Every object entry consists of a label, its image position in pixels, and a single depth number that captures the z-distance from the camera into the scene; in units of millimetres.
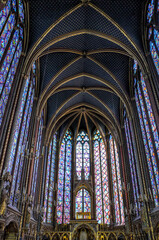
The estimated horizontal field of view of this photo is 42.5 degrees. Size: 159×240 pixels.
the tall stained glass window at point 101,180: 22812
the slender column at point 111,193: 21884
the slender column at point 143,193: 13202
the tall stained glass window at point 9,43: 11289
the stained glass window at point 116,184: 21109
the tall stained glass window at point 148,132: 13535
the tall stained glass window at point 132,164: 17344
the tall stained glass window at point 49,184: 21342
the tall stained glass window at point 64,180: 22750
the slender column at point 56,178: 21975
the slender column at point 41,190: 17556
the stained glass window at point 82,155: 25922
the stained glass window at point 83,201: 23169
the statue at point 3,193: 10148
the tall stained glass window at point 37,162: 17766
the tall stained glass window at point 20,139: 13023
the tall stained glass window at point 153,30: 13427
